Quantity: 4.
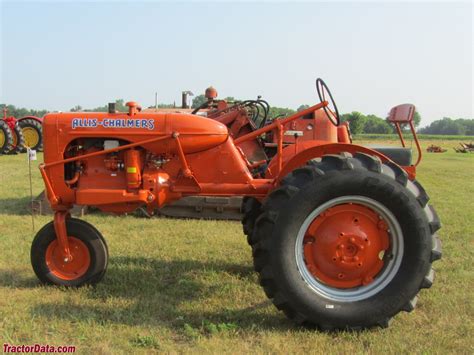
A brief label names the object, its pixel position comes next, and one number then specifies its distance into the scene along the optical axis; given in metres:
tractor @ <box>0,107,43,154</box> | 17.62
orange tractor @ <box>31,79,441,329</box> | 3.28
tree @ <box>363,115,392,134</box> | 77.56
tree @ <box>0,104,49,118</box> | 58.96
